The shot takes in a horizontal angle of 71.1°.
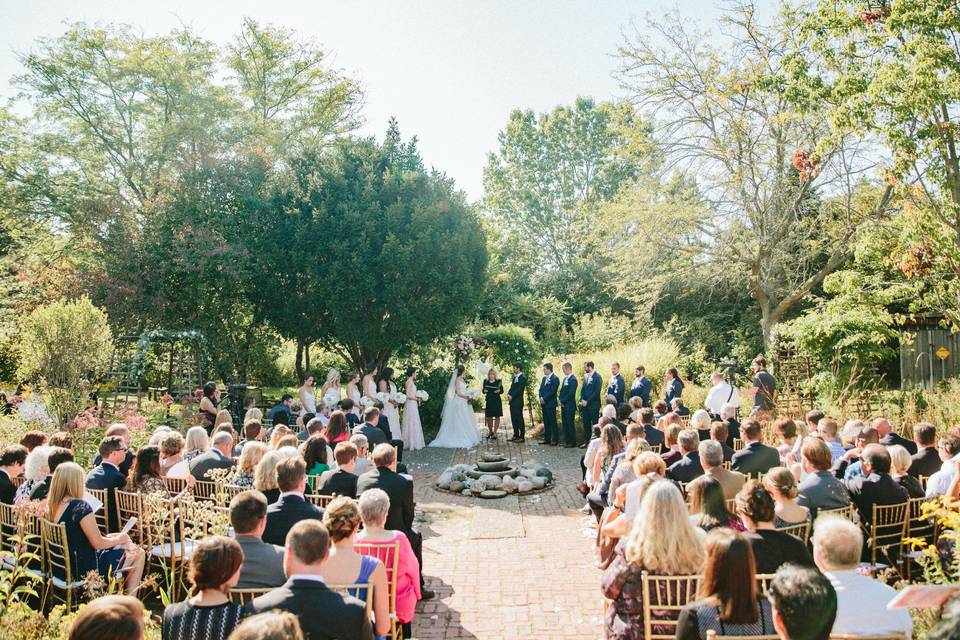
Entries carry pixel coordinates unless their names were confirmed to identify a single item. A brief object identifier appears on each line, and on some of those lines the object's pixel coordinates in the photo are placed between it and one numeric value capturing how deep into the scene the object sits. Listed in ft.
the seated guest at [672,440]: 26.66
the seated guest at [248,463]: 22.09
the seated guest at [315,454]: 25.37
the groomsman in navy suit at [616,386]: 50.44
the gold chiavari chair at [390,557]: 15.56
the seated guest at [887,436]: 25.43
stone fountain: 37.27
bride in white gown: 54.75
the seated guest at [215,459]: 24.39
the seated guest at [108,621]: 8.24
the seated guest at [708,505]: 15.55
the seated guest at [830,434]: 27.04
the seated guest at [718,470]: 21.17
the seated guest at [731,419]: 34.37
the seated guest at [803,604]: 9.37
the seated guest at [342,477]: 21.86
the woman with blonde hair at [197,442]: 27.43
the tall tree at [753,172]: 69.31
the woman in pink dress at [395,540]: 16.12
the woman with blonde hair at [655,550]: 13.69
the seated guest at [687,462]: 23.70
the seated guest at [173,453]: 23.77
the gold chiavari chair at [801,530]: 17.25
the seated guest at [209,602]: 10.66
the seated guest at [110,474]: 21.97
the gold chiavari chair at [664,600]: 13.39
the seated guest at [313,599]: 11.24
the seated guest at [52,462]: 20.46
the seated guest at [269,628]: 7.75
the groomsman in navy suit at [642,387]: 48.67
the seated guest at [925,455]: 23.86
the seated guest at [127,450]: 24.35
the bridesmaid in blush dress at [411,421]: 53.62
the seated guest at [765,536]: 13.74
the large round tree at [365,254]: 57.41
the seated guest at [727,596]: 10.91
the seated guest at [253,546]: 14.12
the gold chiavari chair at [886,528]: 20.18
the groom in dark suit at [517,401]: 55.21
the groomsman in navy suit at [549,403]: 53.57
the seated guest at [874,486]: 20.58
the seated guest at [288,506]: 17.53
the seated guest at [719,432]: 25.78
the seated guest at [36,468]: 21.68
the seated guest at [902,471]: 21.78
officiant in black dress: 54.70
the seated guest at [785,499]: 17.30
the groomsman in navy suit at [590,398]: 51.31
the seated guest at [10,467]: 21.53
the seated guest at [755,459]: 24.79
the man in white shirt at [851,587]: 11.54
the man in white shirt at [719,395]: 42.42
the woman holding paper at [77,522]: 18.37
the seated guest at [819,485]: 20.30
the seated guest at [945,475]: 20.86
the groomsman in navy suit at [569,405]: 52.95
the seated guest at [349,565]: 13.94
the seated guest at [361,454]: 24.86
